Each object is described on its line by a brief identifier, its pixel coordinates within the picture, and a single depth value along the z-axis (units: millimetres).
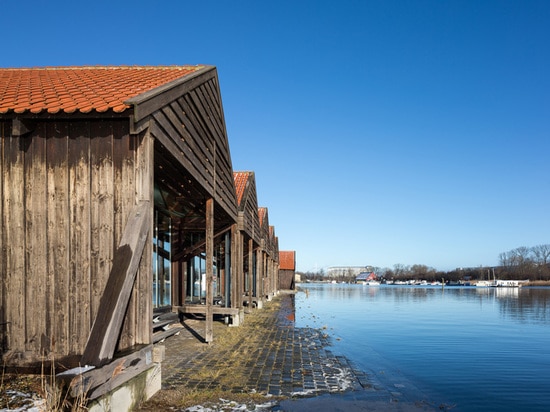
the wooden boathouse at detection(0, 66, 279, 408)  6230
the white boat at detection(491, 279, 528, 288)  122662
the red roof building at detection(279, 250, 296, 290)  68875
